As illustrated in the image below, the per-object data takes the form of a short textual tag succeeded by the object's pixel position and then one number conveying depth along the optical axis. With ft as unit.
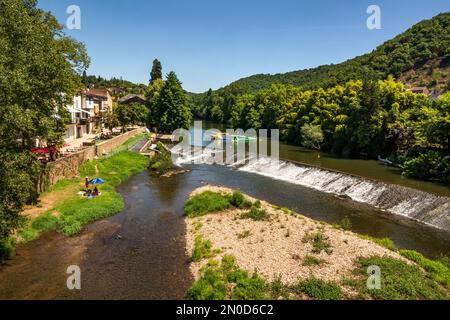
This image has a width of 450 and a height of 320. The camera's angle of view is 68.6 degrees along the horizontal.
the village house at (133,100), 381.19
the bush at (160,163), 163.94
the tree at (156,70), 453.99
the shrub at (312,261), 65.57
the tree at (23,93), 61.52
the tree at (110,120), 222.69
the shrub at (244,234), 81.29
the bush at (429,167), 134.69
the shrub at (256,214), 93.06
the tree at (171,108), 276.82
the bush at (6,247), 69.67
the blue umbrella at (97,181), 120.47
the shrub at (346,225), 87.49
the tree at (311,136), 225.76
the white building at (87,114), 198.39
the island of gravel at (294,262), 56.70
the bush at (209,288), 56.44
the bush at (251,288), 55.62
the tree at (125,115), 244.22
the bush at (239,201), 104.53
